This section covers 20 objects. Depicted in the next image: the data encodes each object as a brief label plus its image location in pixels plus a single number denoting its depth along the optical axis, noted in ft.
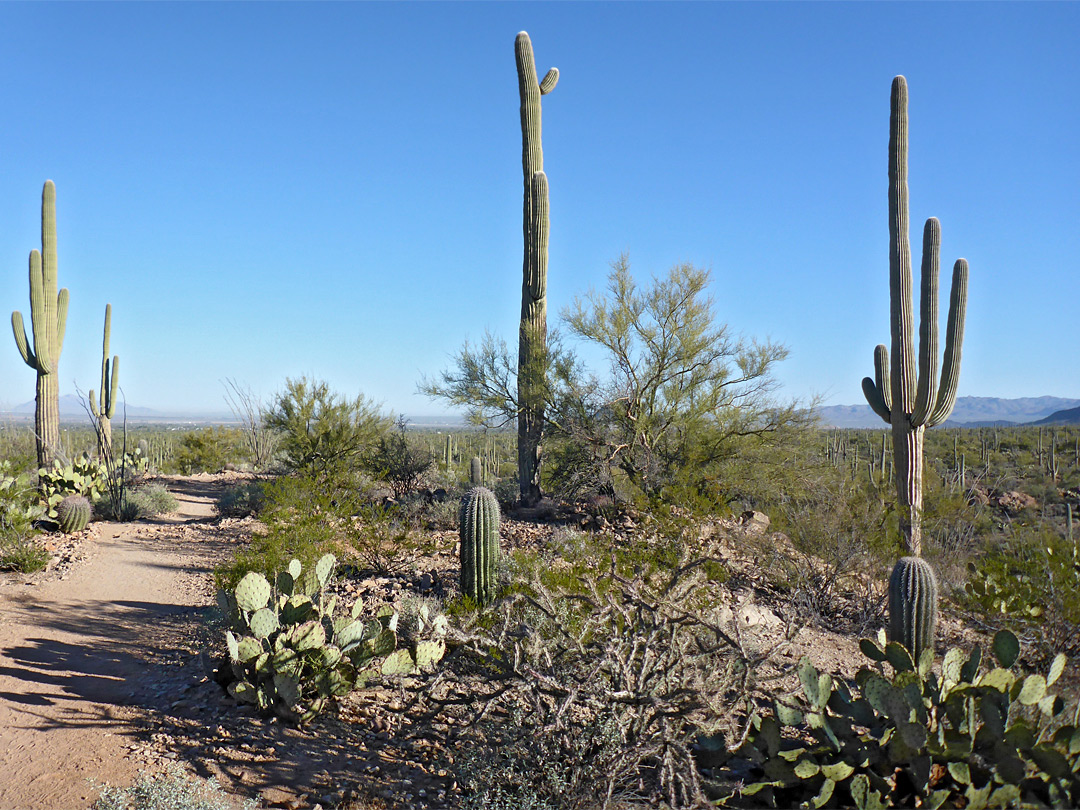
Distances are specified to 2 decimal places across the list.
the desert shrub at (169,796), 11.32
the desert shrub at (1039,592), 20.04
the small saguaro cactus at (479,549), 22.59
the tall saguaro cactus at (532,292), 44.62
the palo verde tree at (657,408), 40.47
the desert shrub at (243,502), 44.65
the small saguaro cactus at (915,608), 19.76
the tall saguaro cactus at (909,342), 35.06
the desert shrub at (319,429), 51.37
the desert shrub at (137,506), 42.98
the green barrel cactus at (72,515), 36.91
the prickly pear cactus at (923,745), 9.73
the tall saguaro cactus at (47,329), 47.67
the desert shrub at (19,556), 28.76
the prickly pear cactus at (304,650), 15.19
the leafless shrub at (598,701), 11.62
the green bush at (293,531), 22.19
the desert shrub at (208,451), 79.36
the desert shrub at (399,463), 50.55
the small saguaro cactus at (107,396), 59.31
